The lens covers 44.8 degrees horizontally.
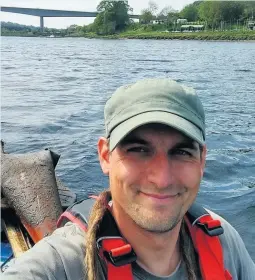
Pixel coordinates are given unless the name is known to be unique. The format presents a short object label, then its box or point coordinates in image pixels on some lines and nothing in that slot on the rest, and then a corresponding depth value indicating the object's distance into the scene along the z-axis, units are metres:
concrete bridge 54.70
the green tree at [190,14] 91.12
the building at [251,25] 75.90
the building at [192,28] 80.49
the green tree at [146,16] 89.74
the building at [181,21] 86.64
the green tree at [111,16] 76.92
